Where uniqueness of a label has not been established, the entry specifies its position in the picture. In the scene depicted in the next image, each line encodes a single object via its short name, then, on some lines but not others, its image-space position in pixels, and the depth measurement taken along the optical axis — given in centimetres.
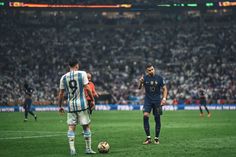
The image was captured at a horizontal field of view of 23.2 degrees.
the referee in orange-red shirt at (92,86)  2261
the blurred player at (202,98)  4223
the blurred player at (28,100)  3631
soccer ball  1514
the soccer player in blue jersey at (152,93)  1892
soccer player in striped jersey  1512
